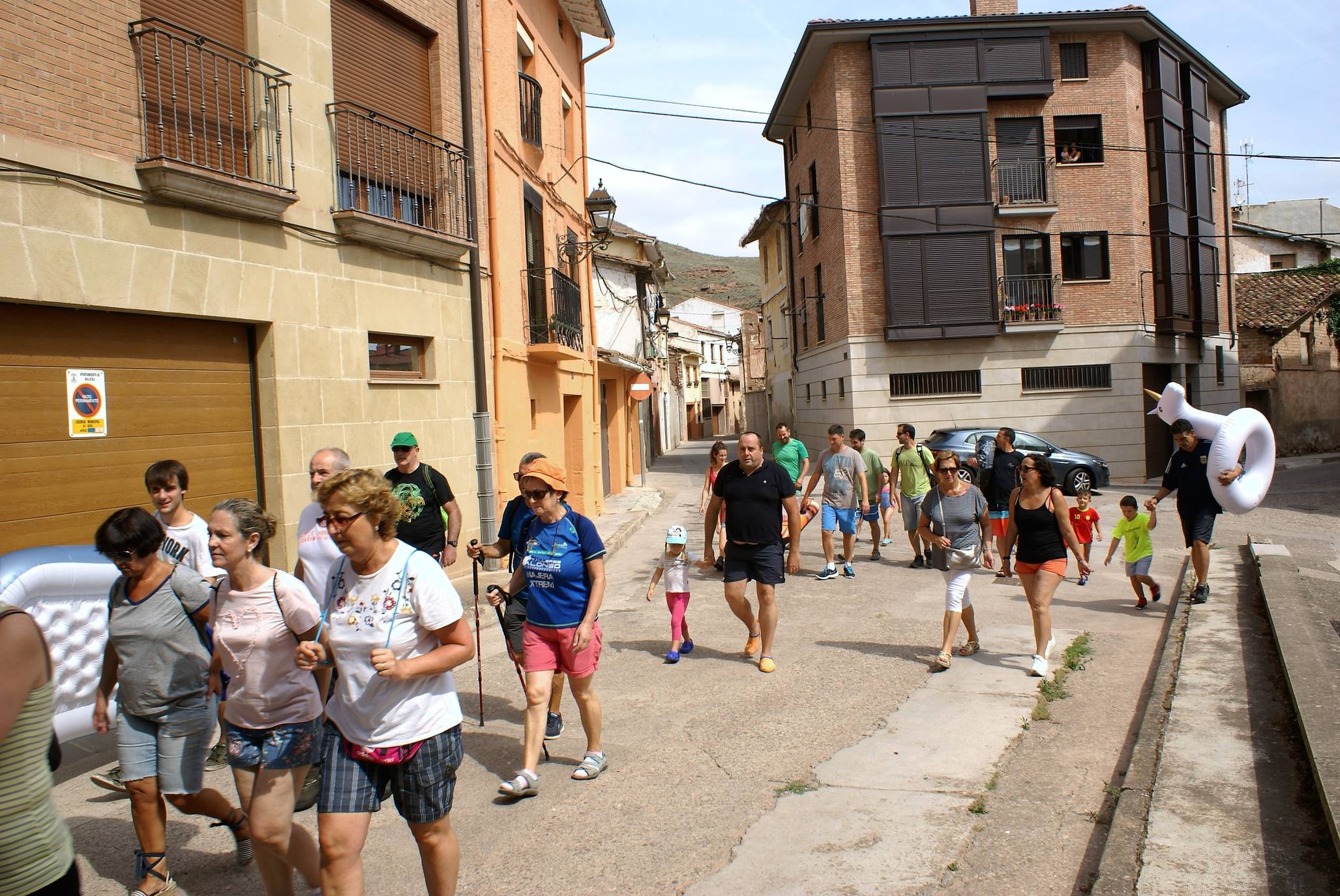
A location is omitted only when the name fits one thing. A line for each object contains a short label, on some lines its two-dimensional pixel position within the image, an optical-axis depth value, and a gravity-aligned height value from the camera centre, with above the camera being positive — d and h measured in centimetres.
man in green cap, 627 -33
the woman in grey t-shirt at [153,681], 358 -83
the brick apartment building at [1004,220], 2444 +548
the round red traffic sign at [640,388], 2434 +146
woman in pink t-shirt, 341 -79
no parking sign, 636 +44
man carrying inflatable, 848 -69
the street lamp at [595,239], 1623 +367
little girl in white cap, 730 -106
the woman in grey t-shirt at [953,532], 689 -74
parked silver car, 1992 -57
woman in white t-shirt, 304 -75
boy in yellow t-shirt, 884 -113
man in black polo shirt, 696 -65
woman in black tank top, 669 -79
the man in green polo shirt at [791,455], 1112 -19
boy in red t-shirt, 1024 -102
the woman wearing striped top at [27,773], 229 -75
